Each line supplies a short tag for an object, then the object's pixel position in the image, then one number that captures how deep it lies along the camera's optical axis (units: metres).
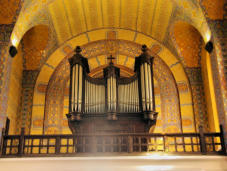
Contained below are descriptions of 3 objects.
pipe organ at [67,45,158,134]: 9.08
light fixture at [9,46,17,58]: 8.45
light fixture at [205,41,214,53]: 8.36
